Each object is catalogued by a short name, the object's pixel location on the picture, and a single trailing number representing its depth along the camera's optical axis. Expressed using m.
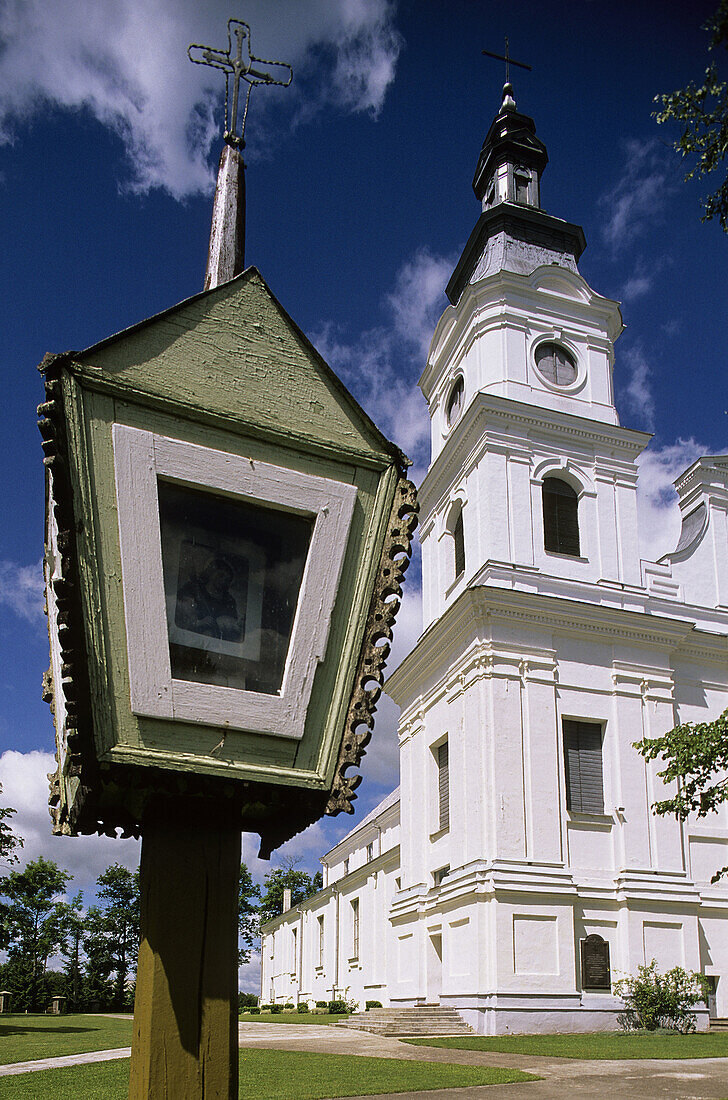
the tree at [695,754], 10.77
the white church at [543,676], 19.94
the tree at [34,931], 49.72
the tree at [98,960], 51.78
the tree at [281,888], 66.97
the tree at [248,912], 66.50
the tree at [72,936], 54.91
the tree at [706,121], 6.59
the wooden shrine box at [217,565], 1.53
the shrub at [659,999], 18.97
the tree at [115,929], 54.94
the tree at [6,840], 22.06
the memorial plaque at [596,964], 19.86
